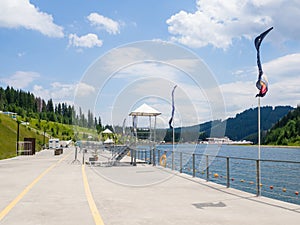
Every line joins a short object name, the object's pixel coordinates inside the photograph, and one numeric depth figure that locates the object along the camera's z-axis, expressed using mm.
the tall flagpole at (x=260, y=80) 7758
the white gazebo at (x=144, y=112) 17722
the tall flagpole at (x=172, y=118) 18388
